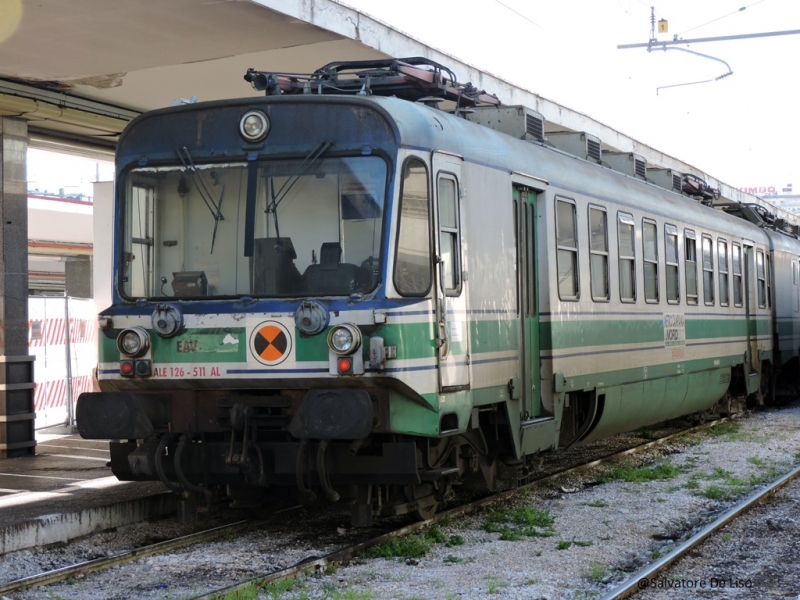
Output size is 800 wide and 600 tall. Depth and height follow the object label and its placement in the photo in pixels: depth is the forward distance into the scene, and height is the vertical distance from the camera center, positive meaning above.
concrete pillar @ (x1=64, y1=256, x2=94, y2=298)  39.94 +2.72
